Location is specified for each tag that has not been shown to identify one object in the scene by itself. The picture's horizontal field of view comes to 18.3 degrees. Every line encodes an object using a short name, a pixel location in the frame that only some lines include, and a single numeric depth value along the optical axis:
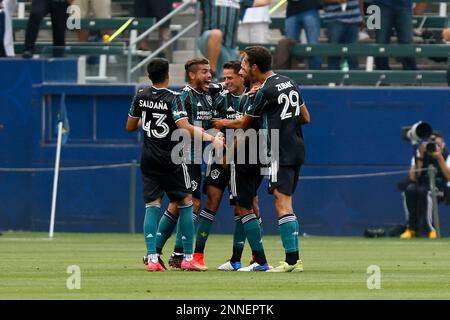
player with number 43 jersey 14.46
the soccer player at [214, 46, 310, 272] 14.48
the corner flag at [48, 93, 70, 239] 23.33
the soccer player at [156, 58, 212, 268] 14.98
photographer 23.56
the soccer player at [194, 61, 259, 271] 15.21
